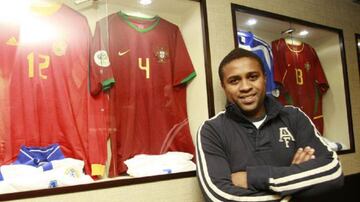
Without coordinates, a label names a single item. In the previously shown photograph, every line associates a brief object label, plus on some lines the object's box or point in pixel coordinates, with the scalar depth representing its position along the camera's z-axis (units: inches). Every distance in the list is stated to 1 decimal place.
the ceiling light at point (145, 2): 73.2
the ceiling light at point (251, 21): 82.8
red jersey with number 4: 68.1
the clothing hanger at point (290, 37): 93.1
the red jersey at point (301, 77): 92.4
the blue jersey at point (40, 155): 57.2
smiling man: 47.3
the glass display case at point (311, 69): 88.1
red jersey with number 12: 58.6
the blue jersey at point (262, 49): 81.3
